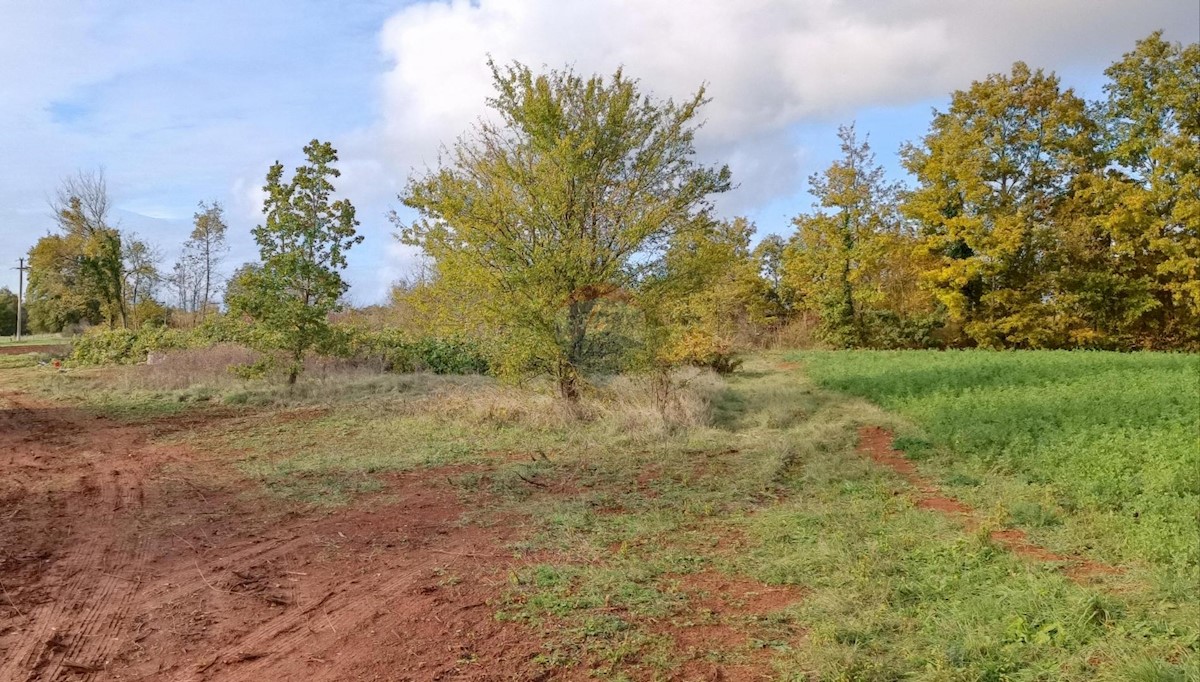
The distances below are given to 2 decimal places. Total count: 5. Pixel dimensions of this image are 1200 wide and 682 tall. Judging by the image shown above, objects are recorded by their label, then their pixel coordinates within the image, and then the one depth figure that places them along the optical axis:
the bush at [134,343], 19.33
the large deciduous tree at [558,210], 10.39
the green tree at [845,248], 27.88
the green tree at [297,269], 13.74
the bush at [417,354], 18.34
